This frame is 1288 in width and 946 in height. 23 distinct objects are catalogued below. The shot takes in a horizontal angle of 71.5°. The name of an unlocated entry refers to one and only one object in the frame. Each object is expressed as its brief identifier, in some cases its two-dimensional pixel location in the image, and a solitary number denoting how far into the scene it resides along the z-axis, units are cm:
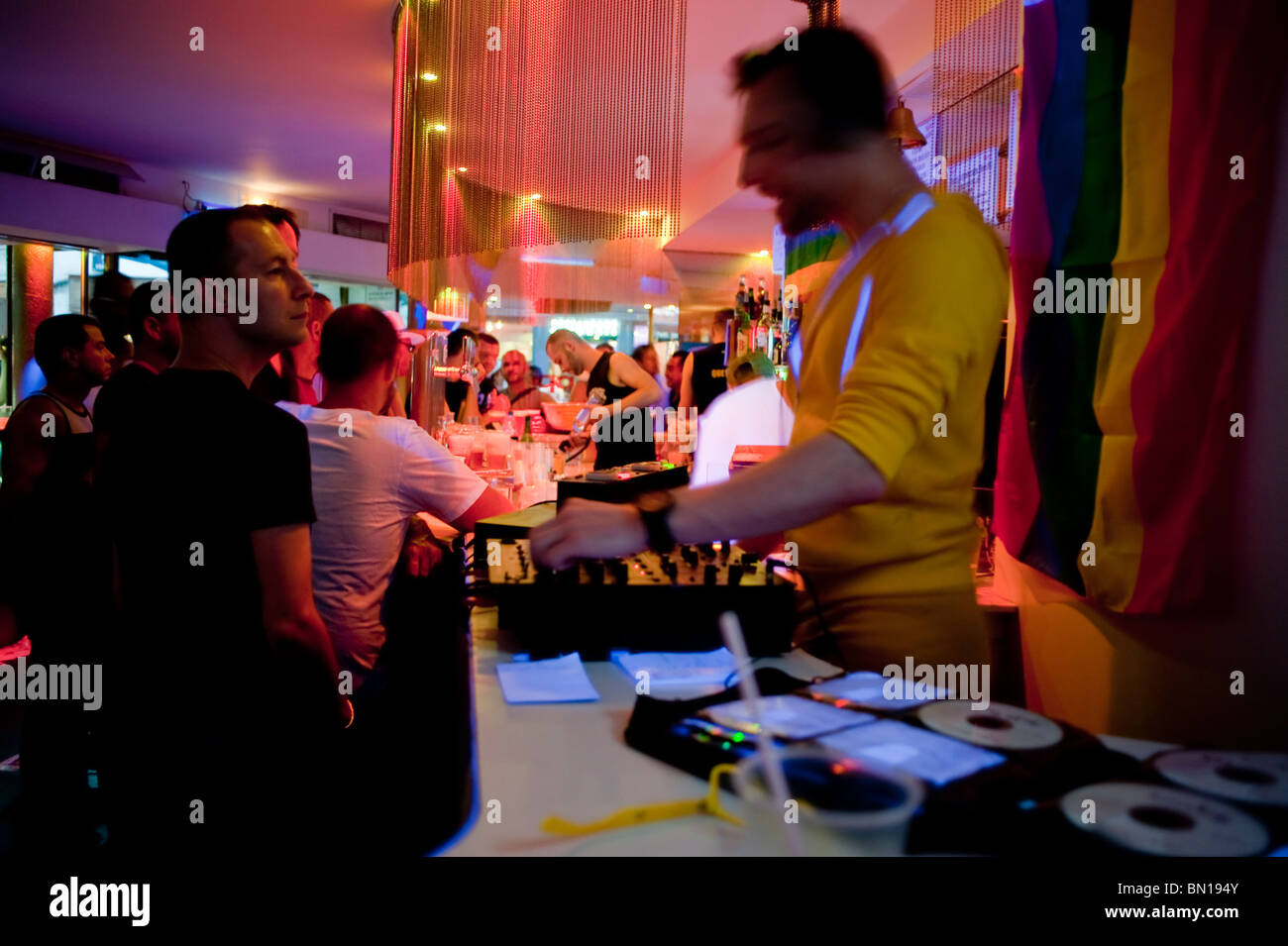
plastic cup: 75
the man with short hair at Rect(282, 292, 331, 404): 340
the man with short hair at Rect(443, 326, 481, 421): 623
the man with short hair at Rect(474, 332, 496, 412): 728
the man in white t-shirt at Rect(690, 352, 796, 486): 334
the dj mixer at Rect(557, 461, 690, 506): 186
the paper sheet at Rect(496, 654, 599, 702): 114
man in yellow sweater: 114
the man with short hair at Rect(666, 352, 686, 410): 917
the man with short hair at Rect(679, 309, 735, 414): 586
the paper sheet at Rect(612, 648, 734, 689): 118
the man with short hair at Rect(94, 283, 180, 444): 297
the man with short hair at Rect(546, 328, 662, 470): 412
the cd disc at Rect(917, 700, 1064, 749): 88
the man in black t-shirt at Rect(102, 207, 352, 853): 128
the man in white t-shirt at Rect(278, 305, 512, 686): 227
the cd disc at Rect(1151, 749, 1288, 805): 79
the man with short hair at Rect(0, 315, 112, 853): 241
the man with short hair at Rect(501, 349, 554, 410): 790
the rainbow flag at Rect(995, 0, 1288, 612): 178
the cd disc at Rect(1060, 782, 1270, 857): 70
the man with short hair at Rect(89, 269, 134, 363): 409
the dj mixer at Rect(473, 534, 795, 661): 130
